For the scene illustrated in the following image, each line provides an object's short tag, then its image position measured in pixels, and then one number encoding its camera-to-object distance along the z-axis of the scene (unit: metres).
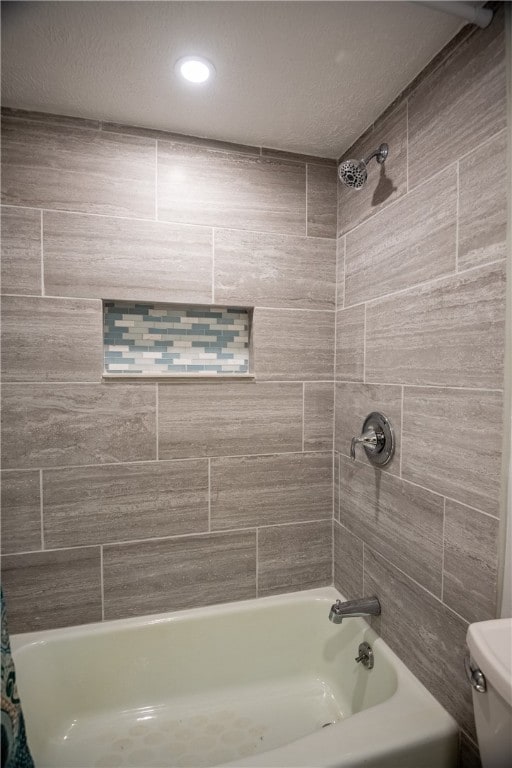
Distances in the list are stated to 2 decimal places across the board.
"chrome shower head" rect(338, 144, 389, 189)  1.41
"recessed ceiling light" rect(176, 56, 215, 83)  1.21
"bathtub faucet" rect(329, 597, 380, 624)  1.48
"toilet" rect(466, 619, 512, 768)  0.74
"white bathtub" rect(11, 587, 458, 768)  1.38
